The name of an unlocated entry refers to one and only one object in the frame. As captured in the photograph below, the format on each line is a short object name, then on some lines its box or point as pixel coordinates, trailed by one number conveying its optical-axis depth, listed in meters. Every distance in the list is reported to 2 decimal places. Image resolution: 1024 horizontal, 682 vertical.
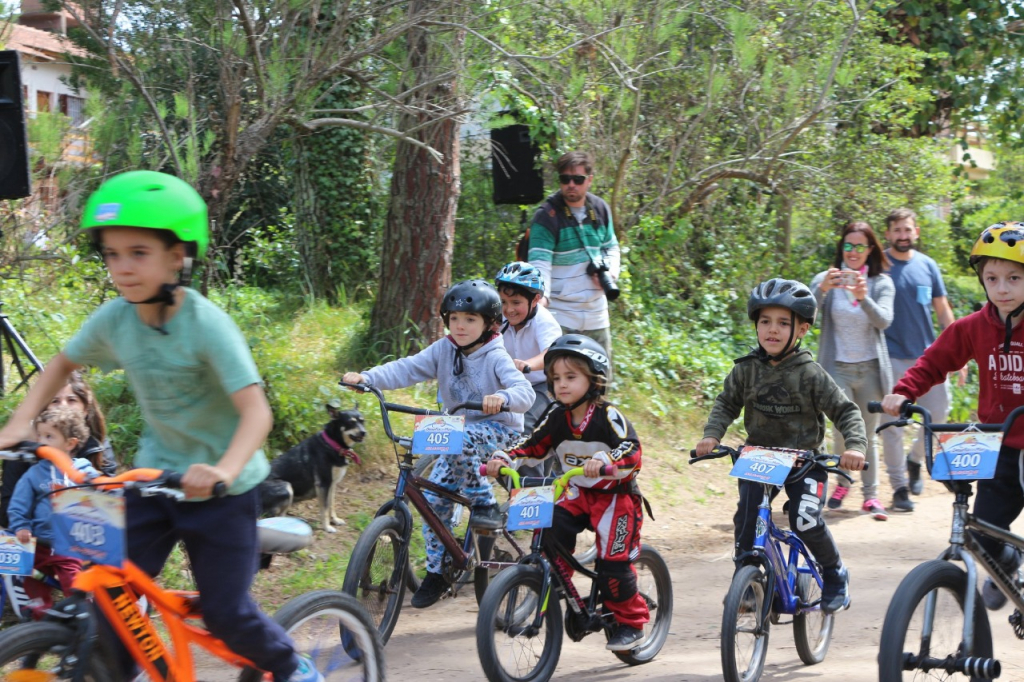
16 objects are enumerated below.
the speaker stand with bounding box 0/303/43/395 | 13.92
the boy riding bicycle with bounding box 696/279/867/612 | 10.41
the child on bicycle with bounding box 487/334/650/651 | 10.09
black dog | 14.59
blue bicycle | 9.49
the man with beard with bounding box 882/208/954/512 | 17.67
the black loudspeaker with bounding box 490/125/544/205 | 24.02
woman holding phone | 16.75
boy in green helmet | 6.56
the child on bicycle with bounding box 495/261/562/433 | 13.23
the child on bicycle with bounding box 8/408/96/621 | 10.55
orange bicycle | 6.16
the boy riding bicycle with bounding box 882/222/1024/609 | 9.31
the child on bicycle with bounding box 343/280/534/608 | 11.62
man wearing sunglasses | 16.25
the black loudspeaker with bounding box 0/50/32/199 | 13.03
